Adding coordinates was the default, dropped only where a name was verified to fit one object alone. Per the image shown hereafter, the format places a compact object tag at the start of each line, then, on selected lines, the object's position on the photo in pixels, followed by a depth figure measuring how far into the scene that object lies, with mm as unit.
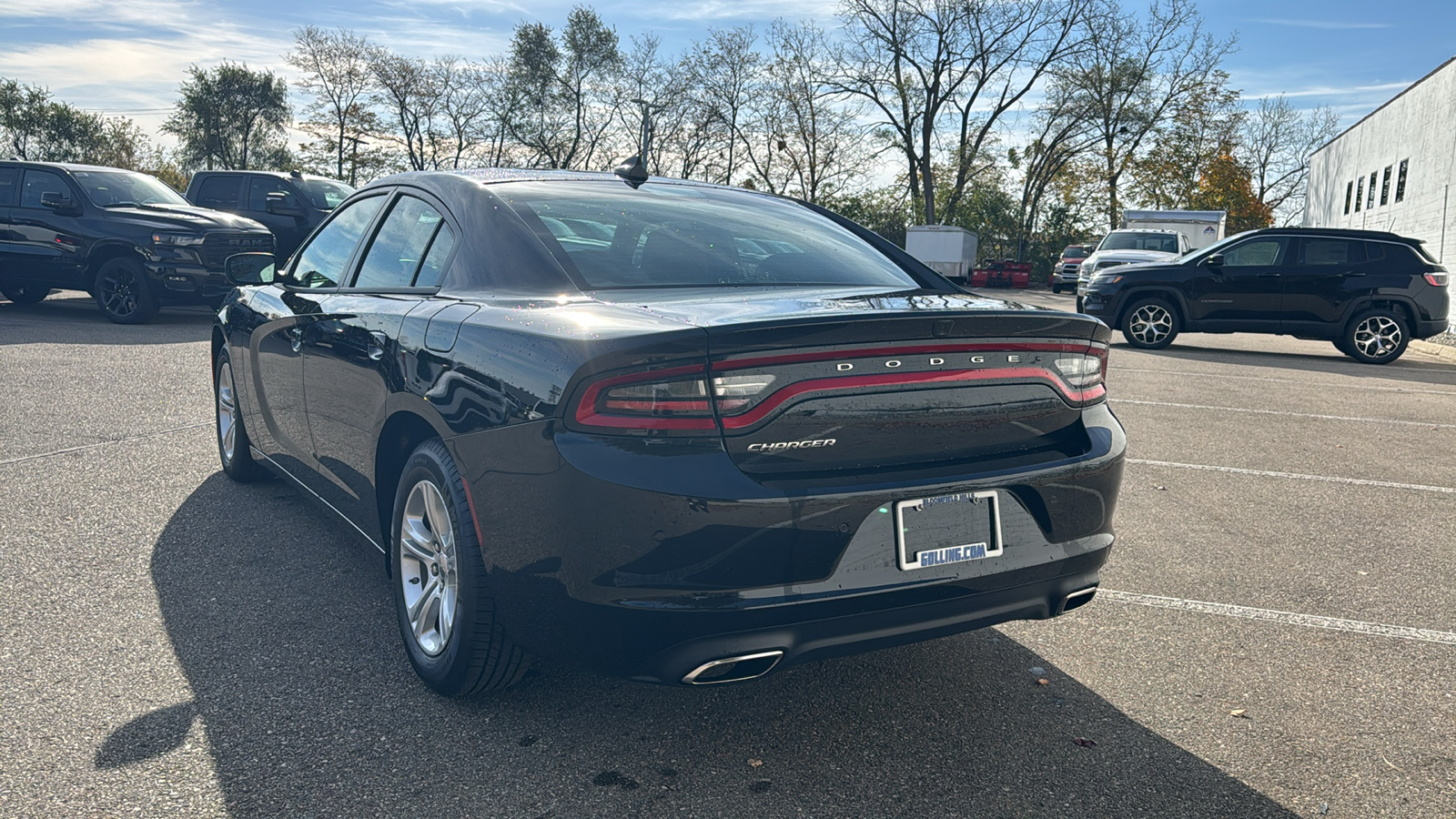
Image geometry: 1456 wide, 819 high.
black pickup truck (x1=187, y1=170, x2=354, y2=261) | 15906
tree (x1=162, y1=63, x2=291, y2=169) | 52625
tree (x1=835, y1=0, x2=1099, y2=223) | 42688
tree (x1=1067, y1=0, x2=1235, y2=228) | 43969
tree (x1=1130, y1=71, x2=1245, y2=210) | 46938
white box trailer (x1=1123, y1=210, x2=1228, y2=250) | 27766
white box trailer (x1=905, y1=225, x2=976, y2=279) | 35125
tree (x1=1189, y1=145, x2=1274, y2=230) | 50938
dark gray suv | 13680
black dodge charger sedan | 2295
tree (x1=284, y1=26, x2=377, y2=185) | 50688
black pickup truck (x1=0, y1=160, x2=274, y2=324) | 12664
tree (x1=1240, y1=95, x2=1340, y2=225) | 63875
